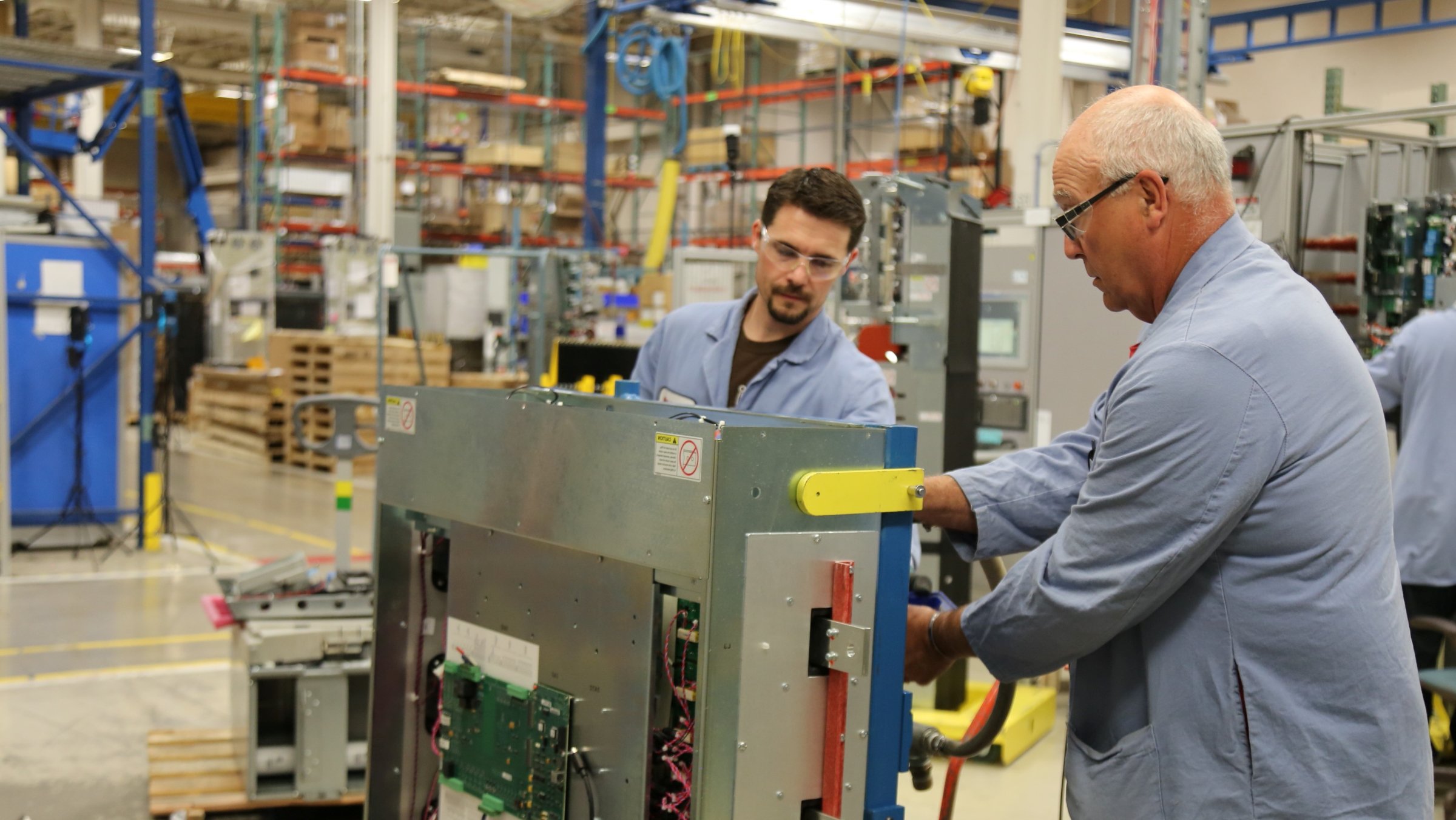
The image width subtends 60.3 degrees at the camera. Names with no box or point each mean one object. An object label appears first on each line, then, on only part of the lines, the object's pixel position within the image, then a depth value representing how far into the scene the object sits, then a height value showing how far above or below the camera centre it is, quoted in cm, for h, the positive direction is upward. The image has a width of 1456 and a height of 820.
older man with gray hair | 152 -23
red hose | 241 -85
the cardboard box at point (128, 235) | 877 +66
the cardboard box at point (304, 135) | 1354 +212
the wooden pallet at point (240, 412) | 1193 -84
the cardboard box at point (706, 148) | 1391 +217
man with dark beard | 254 +2
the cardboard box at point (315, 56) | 1355 +298
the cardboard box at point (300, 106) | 1350 +243
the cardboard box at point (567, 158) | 1532 +221
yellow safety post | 776 -115
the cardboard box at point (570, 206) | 1530 +164
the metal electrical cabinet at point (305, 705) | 364 -110
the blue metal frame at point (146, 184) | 739 +86
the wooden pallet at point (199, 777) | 366 -136
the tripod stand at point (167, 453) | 757 -80
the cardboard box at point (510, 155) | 1484 +216
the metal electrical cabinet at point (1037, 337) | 576 +8
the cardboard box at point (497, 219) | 1535 +147
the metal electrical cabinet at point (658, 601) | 159 -37
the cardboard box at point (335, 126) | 1367 +224
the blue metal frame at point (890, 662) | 171 -43
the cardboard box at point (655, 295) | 1016 +39
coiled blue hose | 1043 +233
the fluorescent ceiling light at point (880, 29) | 851 +240
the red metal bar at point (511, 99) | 1486 +288
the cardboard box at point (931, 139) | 1214 +211
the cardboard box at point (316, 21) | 1361 +339
